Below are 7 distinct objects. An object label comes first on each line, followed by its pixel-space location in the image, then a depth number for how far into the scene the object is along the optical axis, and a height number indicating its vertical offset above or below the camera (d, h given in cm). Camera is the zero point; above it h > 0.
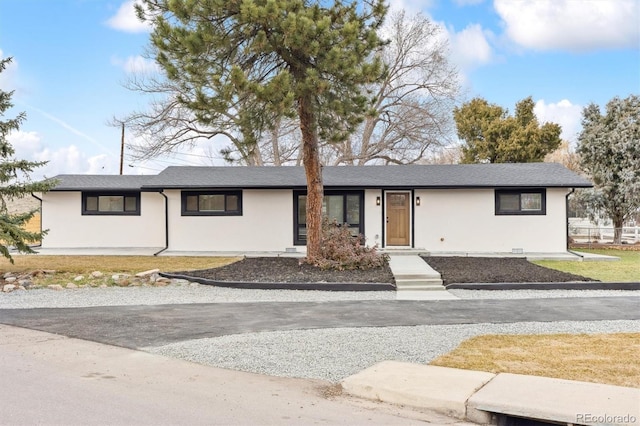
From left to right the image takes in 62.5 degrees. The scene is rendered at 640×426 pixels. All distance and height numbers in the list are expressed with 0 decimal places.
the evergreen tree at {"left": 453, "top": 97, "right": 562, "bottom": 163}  2848 +465
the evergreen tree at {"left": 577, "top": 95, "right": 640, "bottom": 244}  2317 +267
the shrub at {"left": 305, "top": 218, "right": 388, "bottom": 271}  1391 -99
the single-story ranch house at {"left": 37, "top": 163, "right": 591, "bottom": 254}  1772 +29
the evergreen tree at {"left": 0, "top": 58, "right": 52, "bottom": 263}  1273 +89
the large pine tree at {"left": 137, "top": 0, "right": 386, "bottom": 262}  1214 +401
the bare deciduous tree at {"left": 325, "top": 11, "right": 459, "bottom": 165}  3022 +711
